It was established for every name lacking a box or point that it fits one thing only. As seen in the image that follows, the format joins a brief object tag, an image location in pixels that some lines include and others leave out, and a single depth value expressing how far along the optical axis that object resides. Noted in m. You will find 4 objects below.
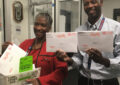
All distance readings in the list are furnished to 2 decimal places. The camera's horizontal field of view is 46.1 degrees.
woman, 1.03
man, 1.05
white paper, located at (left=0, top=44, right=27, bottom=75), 0.87
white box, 0.83
